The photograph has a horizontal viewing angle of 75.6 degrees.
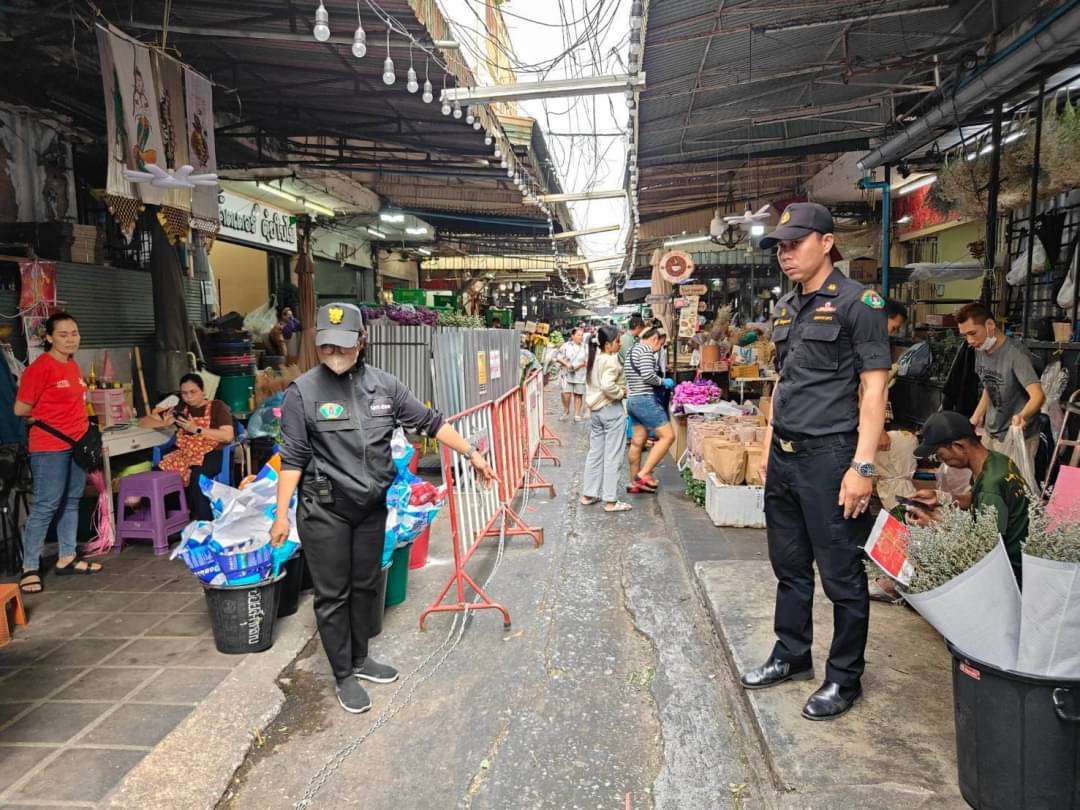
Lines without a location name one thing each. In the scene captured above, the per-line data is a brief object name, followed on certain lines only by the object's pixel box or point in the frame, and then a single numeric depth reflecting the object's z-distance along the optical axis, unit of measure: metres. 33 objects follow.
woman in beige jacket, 7.37
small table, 6.22
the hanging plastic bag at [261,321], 10.67
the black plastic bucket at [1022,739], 2.27
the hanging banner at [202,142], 6.16
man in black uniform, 2.95
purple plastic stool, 6.28
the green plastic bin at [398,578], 4.94
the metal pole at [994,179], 6.39
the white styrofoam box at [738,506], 6.39
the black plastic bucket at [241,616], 4.17
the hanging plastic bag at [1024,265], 7.18
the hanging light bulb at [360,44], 5.07
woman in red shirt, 5.37
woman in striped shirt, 7.88
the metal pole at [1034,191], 5.60
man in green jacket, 2.98
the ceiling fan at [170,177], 5.38
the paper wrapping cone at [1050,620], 2.21
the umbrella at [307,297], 11.84
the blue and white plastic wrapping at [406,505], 4.57
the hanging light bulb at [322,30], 4.66
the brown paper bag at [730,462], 6.43
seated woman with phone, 6.54
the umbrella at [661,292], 17.09
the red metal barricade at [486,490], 4.80
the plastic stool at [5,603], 3.74
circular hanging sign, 13.40
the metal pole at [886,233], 8.72
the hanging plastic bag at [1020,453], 4.95
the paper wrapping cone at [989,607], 2.37
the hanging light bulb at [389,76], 5.52
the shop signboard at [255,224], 10.34
